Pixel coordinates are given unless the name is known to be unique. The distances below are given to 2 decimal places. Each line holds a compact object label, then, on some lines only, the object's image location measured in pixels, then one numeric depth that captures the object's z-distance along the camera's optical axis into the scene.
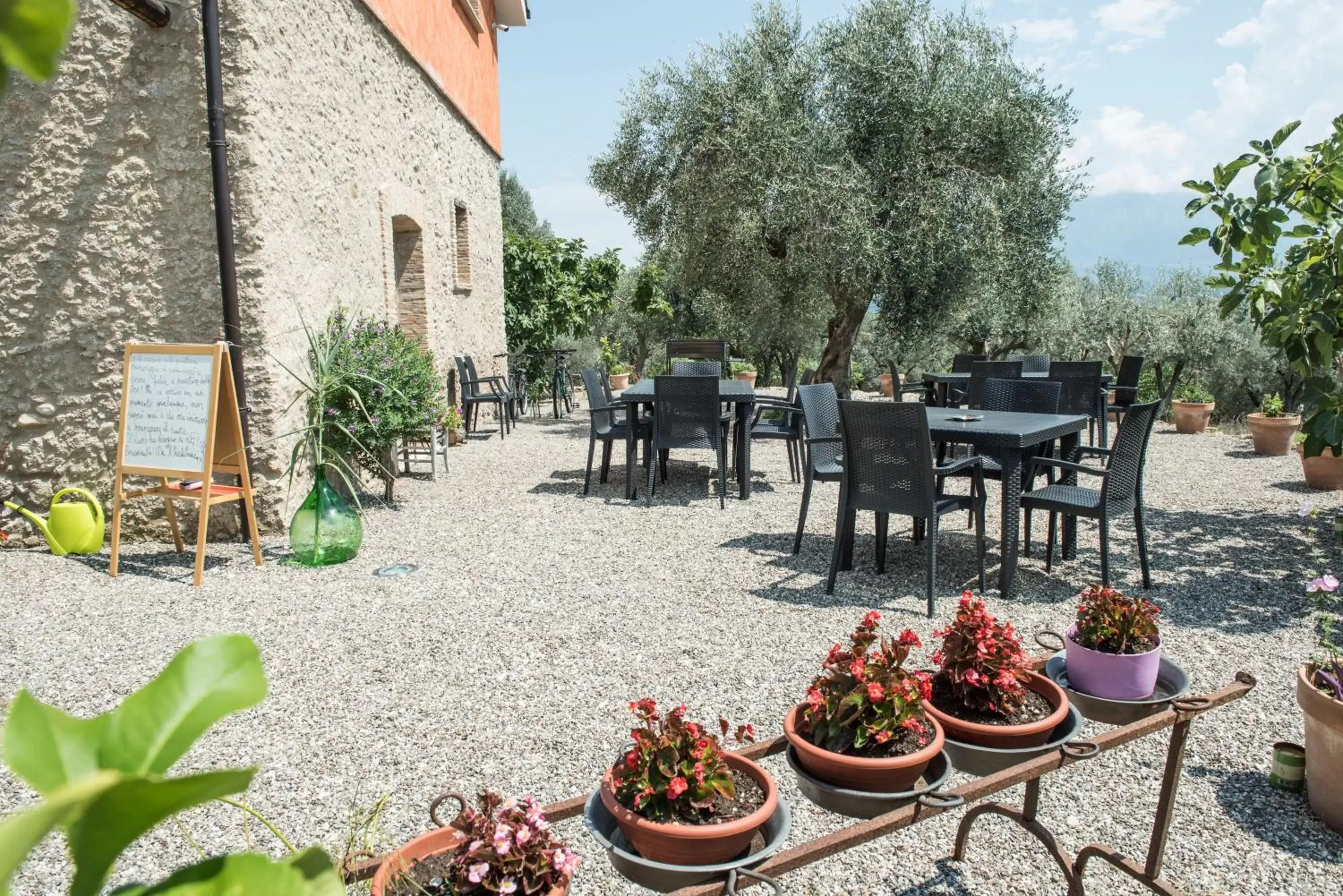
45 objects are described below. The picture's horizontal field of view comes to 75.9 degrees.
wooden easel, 4.21
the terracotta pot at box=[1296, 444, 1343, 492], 6.50
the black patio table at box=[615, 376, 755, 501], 6.16
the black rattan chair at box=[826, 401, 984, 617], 3.83
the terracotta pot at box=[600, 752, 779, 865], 1.40
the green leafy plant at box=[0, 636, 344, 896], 0.25
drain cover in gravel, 4.45
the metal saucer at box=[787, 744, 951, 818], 1.56
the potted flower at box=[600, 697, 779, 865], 1.41
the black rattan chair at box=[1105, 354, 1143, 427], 8.33
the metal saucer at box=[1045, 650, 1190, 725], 1.92
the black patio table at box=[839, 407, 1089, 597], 3.96
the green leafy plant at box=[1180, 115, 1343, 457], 3.66
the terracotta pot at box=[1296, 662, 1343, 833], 2.24
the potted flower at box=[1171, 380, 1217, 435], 10.01
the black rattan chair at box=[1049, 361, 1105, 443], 6.78
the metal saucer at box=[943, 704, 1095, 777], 1.72
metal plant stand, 1.39
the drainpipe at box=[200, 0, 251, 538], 4.56
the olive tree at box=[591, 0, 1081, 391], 8.96
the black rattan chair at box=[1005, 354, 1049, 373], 9.00
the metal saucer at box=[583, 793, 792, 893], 1.40
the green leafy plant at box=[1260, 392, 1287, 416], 8.44
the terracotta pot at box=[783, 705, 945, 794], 1.57
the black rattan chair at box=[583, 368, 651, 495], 6.40
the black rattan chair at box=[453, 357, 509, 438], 9.13
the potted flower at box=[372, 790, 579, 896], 1.22
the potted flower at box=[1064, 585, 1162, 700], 1.94
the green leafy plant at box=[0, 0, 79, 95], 0.20
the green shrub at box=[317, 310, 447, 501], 5.39
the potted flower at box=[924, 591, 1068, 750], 1.75
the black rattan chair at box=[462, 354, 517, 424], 9.43
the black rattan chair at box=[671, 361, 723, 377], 8.21
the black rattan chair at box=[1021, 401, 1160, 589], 3.96
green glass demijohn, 4.46
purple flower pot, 1.94
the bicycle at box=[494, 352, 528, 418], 11.52
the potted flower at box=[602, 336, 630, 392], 15.59
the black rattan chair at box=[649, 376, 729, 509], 5.79
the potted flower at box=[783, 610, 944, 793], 1.58
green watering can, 4.64
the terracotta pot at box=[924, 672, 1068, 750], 1.73
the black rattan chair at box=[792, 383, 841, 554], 4.75
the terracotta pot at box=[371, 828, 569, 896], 1.27
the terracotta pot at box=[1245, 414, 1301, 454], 8.20
